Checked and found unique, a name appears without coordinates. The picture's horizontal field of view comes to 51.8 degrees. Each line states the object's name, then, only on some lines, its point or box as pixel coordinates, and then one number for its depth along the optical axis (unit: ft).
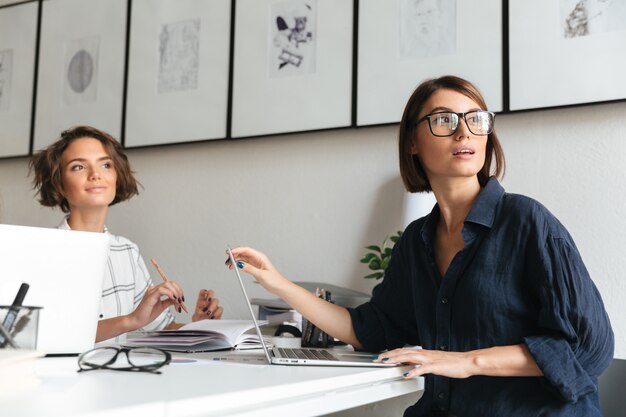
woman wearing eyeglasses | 3.96
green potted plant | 6.86
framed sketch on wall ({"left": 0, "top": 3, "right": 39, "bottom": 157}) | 10.51
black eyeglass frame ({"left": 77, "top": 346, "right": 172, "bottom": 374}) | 3.13
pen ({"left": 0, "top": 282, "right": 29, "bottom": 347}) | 2.86
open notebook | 4.67
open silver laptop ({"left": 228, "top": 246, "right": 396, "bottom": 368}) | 3.93
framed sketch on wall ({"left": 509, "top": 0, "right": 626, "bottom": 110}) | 6.51
